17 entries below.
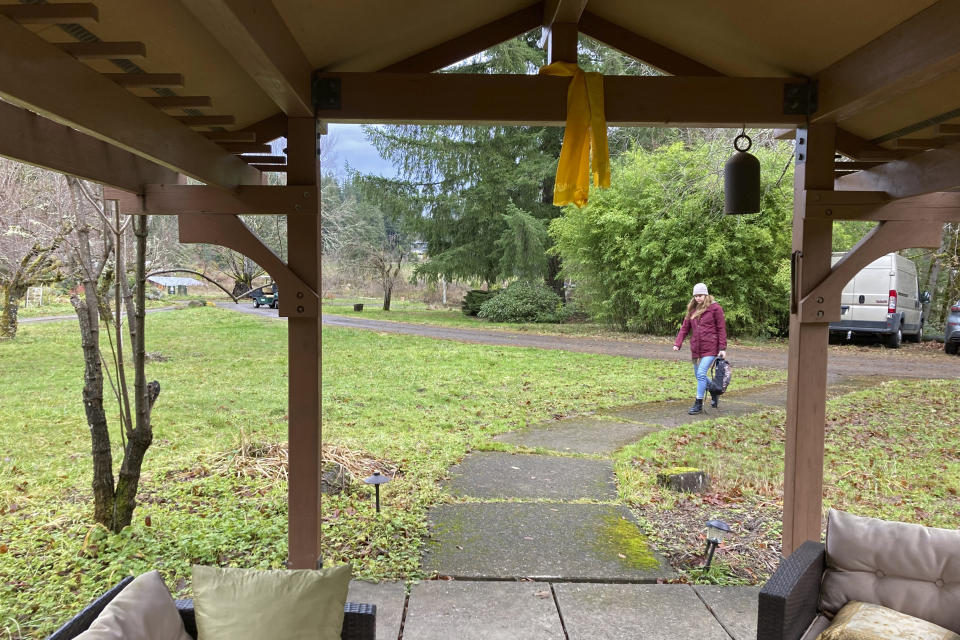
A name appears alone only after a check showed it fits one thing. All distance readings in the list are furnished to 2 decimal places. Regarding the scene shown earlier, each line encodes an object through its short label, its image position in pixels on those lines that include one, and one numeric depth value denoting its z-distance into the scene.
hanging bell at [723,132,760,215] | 3.10
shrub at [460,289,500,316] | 17.85
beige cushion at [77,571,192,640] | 1.50
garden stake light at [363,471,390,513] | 3.56
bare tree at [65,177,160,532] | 3.51
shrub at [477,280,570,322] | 16.05
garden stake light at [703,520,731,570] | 3.04
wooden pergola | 2.38
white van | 11.48
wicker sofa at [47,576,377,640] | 1.77
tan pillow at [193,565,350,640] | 1.73
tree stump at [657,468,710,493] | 4.57
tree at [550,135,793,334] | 11.85
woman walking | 6.57
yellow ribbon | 2.85
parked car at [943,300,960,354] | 11.17
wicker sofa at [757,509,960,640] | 1.97
